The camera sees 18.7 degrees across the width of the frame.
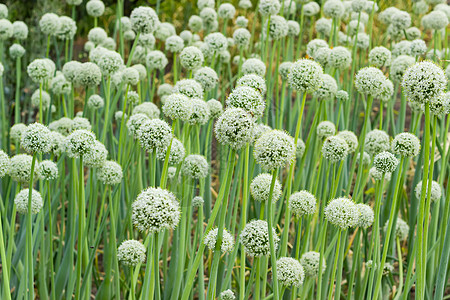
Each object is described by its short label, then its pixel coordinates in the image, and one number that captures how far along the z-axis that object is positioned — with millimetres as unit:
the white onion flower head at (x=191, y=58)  2641
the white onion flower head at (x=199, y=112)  2321
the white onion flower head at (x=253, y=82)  2210
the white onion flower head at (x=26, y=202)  2327
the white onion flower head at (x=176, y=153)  2363
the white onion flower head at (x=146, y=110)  2653
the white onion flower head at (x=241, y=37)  3020
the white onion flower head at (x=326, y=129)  2612
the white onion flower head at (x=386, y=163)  2293
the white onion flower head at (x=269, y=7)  2904
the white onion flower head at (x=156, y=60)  3052
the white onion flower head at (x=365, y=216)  2371
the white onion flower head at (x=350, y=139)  2568
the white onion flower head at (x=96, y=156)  2308
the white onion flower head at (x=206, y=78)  2564
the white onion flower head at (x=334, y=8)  3167
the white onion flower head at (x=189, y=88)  2362
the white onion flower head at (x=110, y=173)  2417
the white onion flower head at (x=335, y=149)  2389
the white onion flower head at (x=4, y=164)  2250
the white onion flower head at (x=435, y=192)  2498
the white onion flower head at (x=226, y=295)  2290
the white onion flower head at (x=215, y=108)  2524
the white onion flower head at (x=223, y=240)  2199
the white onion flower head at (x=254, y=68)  2684
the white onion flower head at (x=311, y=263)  2412
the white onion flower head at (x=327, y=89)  2601
